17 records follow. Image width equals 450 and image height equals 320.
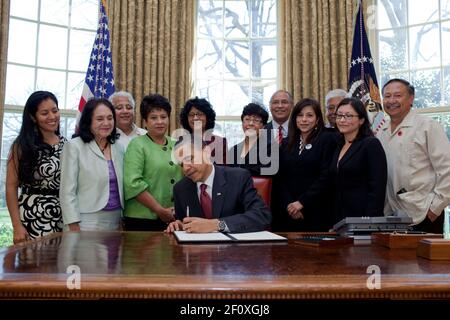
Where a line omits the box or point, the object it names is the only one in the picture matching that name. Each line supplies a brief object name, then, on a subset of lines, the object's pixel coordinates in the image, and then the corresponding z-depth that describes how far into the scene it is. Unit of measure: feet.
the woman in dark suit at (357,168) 8.34
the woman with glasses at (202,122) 10.11
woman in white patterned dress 8.74
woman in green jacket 8.93
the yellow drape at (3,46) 15.55
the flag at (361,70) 15.15
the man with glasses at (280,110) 11.59
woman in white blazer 8.48
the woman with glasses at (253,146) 9.89
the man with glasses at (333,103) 11.63
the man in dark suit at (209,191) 7.27
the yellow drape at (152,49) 17.47
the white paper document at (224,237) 5.60
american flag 15.21
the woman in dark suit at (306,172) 9.37
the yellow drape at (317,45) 17.52
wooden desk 3.08
